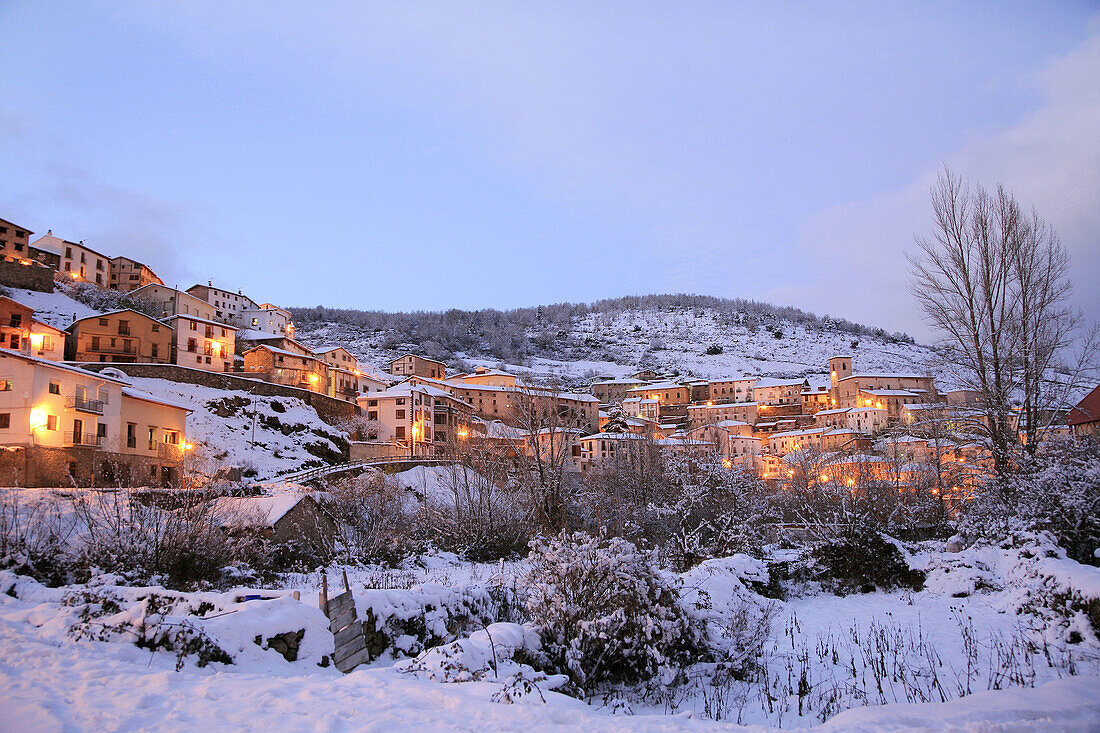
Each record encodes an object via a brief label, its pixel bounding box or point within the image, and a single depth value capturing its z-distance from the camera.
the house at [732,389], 111.19
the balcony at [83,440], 30.56
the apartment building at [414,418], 58.88
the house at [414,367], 95.62
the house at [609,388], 118.99
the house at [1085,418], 36.75
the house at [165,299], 67.62
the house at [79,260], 69.54
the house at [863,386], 91.34
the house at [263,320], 86.88
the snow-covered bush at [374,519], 22.75
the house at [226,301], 87.04
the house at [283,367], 60.28
